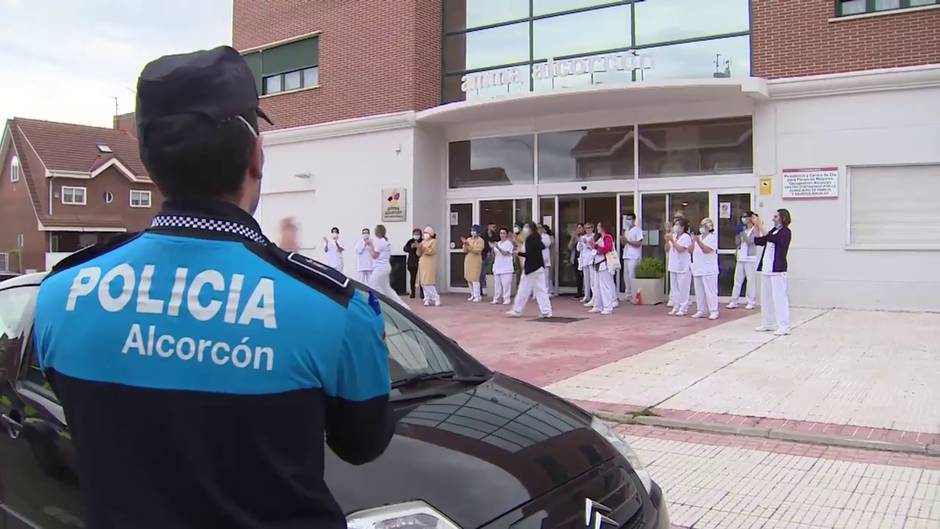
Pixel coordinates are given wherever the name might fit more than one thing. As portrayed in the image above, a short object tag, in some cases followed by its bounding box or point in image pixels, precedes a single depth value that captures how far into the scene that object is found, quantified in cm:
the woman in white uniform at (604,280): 1389
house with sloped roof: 4338
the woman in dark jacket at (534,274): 1291
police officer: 126
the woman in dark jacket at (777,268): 1040
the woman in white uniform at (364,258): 1565
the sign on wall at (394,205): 1800
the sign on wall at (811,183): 1346
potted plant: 1504
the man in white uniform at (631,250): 1521
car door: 261
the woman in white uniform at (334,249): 1817
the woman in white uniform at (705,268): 1284
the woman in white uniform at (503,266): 1524
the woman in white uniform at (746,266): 1320
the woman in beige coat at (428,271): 1600
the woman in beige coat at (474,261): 1647
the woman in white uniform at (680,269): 1350
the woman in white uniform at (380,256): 1448
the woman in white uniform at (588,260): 1444
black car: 223
